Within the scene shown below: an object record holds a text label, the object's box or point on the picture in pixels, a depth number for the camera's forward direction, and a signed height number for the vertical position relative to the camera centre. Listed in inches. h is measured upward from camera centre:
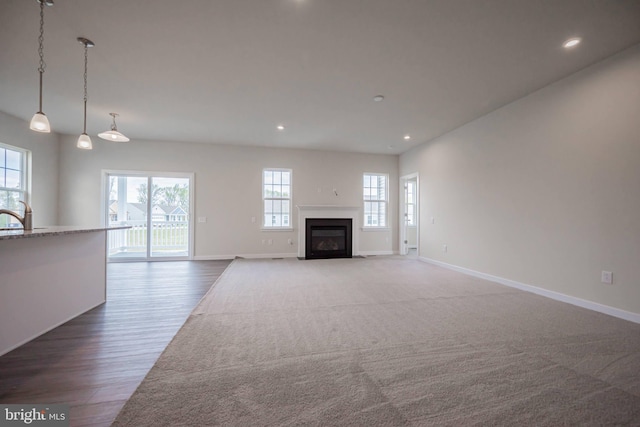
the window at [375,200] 275.9 +18.3
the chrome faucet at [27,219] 97.8 -1.7
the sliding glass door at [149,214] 228.7 +0.6
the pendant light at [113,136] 132.5 +42.5
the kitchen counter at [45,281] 77.3 -24.9
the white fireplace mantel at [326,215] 248.4 +1.1
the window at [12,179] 176.4 +26.0
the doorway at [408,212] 271.8 +4.9
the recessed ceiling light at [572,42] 96.4 +69.0
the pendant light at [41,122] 89.7 +33.9
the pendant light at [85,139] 110.8 +37.4
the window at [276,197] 252.8 +19.2
